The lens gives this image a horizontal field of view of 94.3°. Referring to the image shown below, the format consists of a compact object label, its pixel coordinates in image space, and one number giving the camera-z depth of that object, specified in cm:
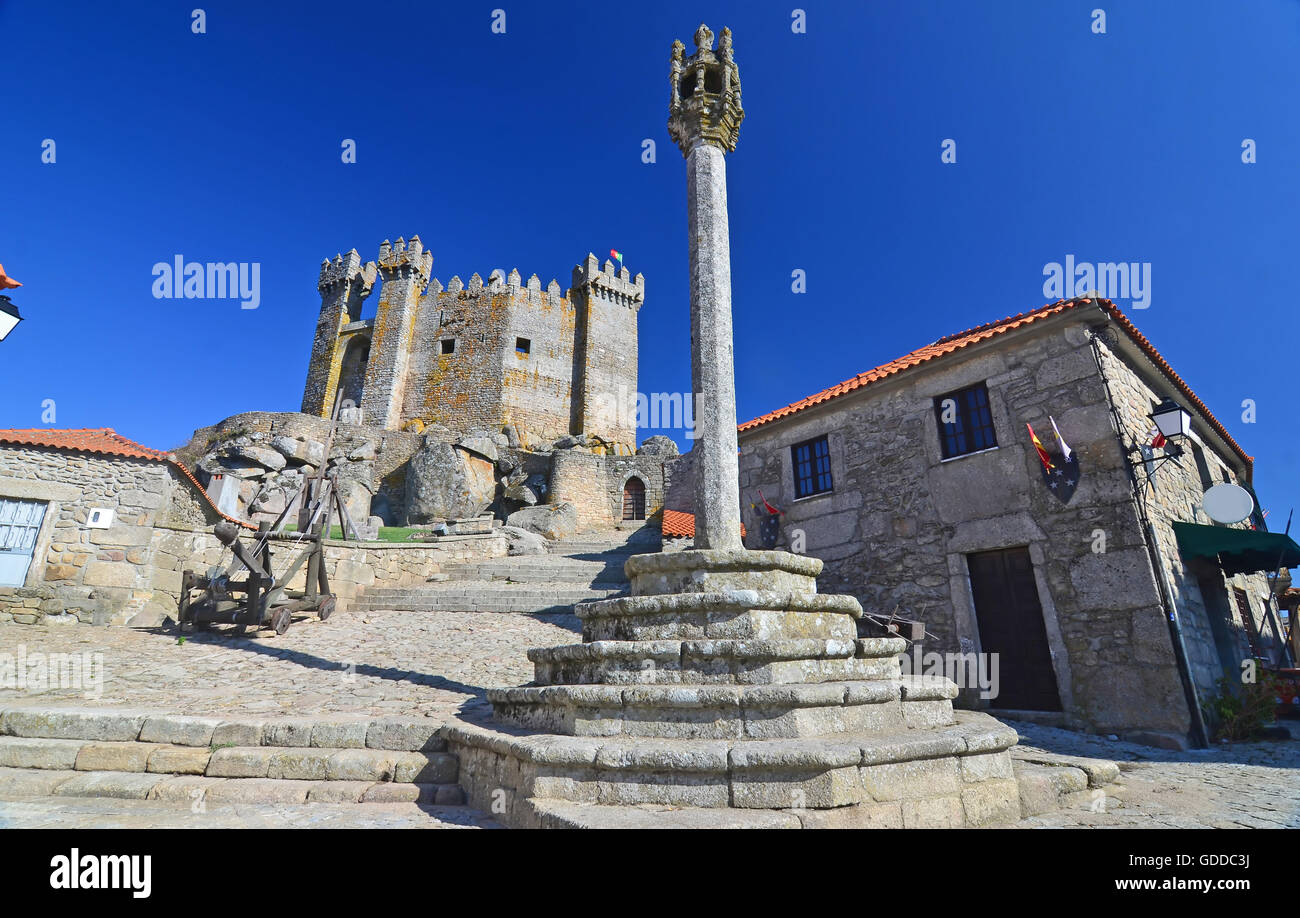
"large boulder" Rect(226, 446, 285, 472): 2469
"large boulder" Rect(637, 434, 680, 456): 2773
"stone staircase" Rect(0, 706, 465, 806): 372
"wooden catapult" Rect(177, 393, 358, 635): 891
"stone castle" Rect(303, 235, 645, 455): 3269
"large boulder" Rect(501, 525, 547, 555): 1766
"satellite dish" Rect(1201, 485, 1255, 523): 845
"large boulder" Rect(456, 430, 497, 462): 2628
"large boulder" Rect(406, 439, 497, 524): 2412
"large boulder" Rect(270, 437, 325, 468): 2550
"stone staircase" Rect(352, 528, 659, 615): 1150
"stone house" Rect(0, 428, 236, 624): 929
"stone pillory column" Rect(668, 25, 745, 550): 500
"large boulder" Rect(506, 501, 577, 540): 2194
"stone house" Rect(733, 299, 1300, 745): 680
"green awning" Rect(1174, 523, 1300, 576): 729
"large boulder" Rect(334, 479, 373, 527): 2300
